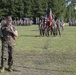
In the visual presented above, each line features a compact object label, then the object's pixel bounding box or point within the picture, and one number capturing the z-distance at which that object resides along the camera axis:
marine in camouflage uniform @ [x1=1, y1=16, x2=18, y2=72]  10.55
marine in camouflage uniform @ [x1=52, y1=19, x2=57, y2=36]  31.88
